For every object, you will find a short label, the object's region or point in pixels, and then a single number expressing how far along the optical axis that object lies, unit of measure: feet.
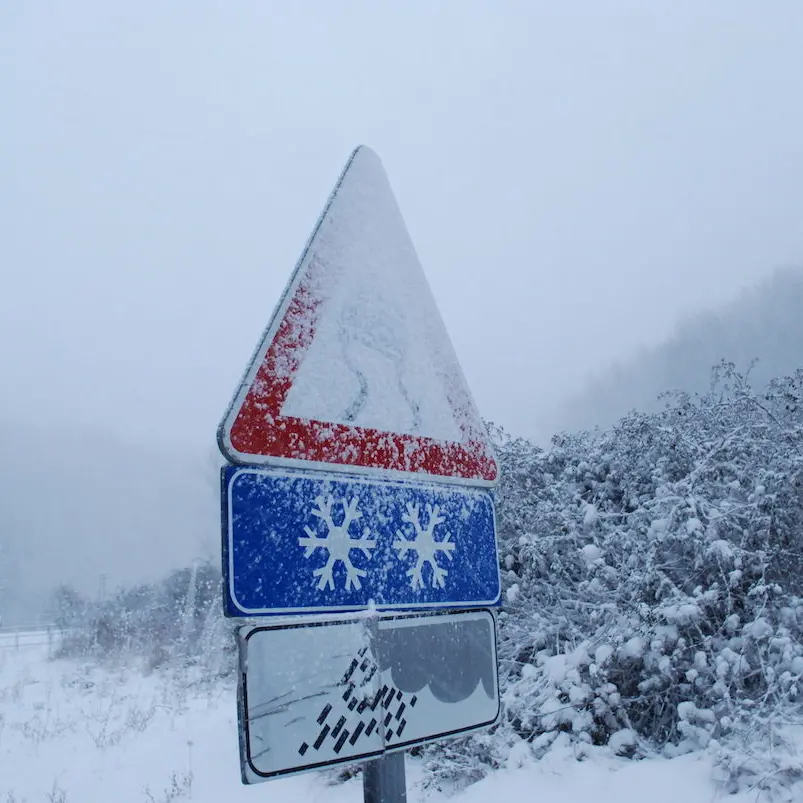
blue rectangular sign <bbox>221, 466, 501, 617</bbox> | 3.22
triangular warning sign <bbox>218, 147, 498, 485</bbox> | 3.64
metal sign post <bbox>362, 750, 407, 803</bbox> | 3.47
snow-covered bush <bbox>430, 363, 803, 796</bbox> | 11.69
